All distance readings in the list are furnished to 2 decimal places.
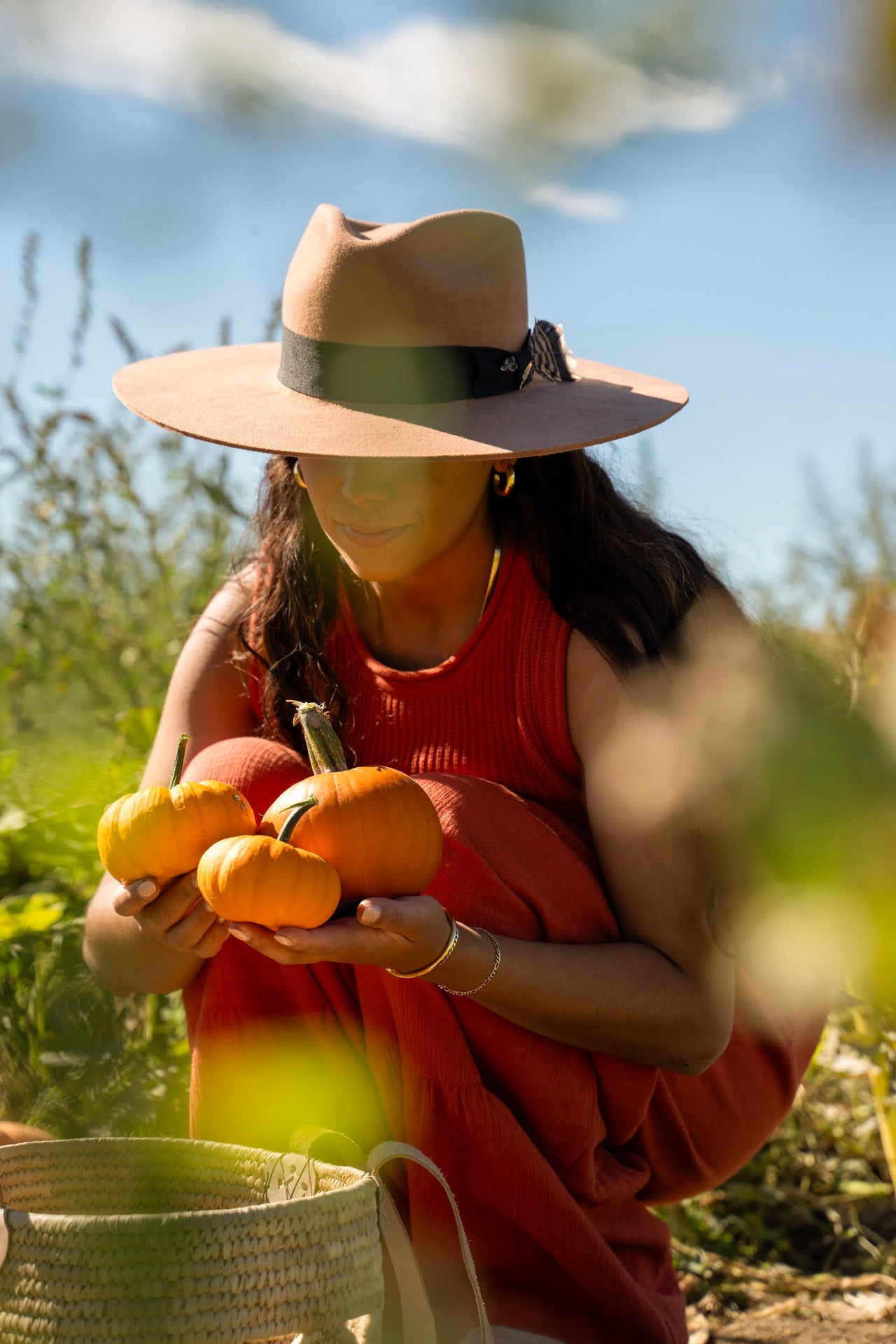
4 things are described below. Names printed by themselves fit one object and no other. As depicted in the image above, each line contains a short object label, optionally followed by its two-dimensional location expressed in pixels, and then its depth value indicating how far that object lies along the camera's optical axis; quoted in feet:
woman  6.69
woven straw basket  5.98
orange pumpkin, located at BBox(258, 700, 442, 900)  6.50
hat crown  6.85
